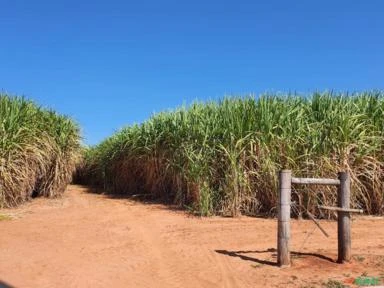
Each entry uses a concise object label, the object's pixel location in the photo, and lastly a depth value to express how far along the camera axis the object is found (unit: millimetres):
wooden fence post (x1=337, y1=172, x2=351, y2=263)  7238
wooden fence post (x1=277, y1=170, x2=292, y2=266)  7090
